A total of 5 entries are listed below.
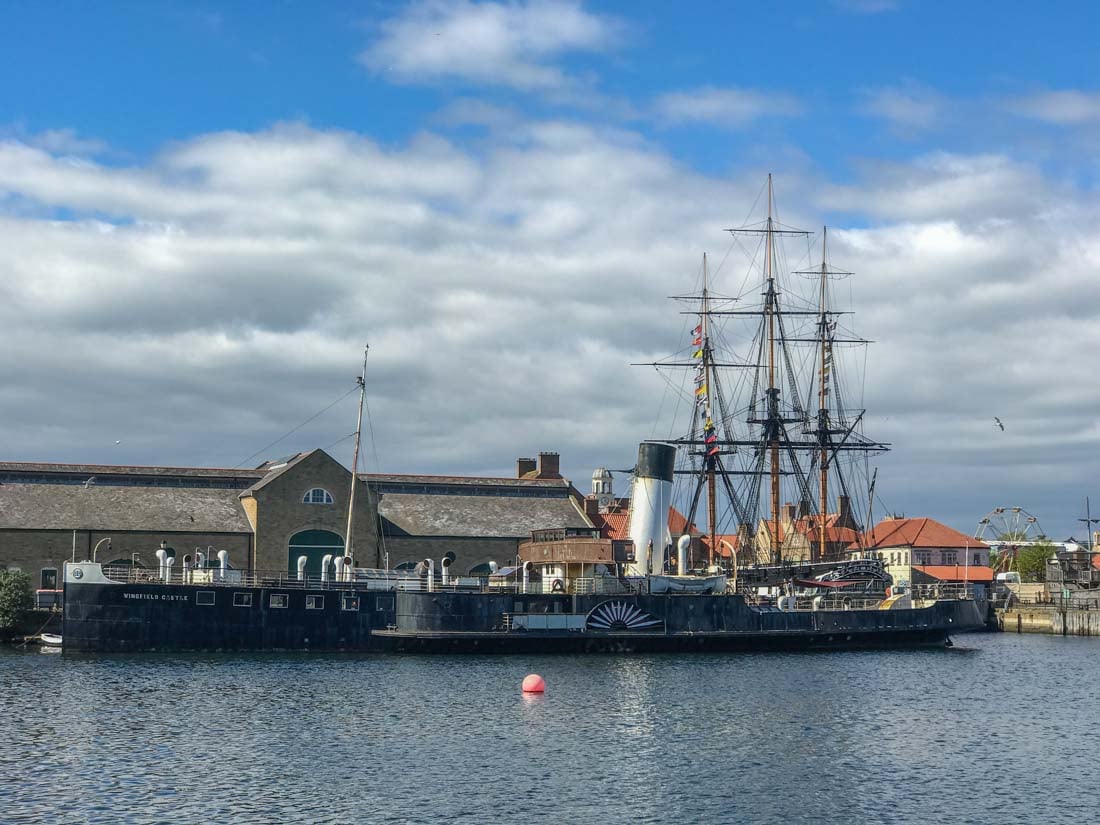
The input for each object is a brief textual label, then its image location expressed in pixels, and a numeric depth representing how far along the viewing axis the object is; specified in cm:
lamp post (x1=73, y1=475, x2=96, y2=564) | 7475
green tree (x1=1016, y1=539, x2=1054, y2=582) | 12269
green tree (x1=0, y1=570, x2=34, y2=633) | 6506
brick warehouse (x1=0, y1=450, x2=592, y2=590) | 7406
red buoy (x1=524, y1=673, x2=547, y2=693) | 4547
